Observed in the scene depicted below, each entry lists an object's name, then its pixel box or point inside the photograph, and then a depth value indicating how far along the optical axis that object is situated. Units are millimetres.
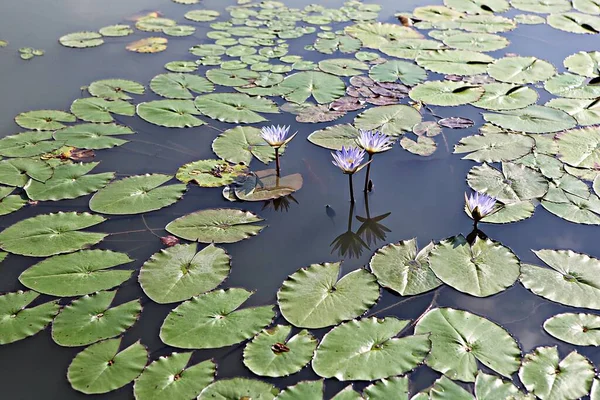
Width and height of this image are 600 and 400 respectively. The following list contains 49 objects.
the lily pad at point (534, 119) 4676
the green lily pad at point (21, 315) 2885
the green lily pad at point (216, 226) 3545
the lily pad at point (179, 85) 5301
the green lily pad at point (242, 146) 4348
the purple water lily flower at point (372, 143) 3762
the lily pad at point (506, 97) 5055
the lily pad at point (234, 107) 4891
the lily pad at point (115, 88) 5285
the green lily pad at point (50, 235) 3428
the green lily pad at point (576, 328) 2871
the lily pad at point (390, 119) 4738
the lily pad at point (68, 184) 3932
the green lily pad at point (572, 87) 5254
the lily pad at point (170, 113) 4809
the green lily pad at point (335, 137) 4543
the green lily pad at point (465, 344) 2691
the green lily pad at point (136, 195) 3785
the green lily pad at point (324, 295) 2949
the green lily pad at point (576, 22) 6910
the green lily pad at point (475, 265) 3148
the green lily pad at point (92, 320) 2850
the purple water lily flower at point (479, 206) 3471
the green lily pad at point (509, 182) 3910
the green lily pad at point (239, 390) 2545
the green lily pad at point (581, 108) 4820
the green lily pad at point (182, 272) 3115
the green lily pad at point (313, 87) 5254
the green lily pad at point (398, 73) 5602
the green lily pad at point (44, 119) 4723
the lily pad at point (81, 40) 6457
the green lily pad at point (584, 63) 5699
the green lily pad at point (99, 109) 4898
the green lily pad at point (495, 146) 4342
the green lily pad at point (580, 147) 4266
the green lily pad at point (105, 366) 2609
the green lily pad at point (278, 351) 2676
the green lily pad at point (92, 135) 4523
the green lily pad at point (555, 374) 2582
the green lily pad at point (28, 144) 4363
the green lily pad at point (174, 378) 2553
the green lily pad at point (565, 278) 3100
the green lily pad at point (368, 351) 2658
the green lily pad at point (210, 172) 4074
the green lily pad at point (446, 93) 5148
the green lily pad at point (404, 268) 3158
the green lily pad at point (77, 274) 3152
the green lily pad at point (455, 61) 5746
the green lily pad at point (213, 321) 2826
